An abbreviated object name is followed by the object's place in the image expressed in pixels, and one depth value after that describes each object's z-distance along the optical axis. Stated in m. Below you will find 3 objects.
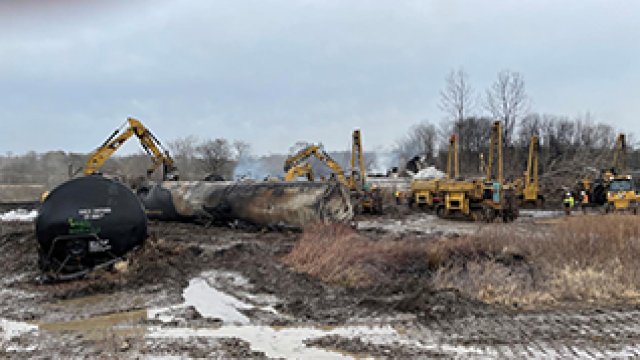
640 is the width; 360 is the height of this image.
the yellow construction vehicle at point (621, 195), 21.22
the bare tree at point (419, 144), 69.38
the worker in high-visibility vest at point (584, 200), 22.49
